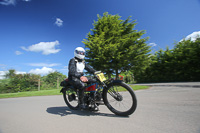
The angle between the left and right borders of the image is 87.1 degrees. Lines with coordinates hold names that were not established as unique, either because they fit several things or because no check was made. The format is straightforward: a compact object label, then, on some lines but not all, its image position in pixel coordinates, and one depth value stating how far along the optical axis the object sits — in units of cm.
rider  284
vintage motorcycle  258
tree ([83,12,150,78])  1321
